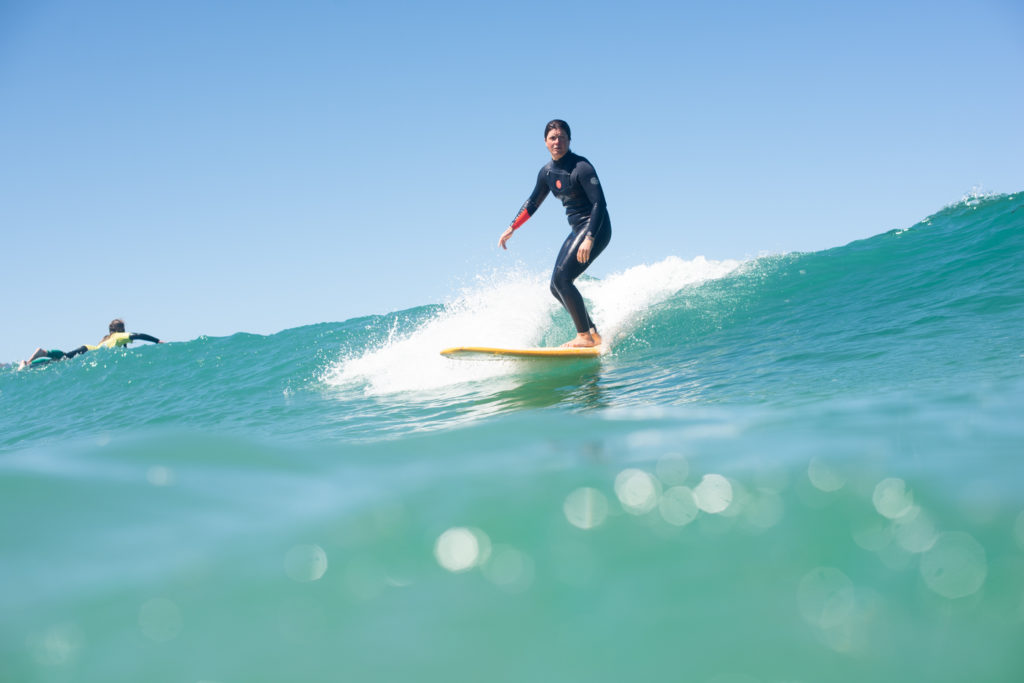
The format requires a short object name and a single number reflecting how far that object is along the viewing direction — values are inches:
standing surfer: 252.4
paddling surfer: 589.0
